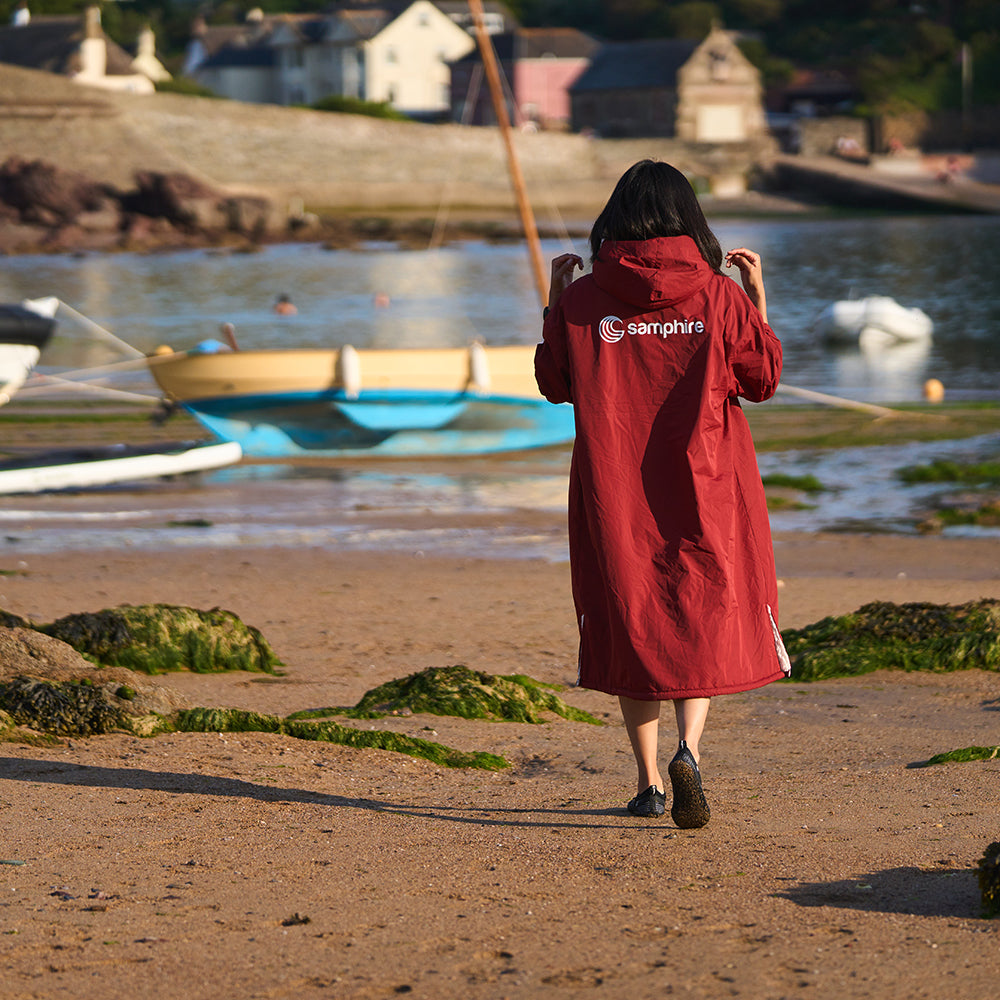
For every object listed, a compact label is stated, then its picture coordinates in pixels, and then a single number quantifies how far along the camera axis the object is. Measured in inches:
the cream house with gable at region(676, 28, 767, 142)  3481.8
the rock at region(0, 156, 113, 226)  2436.0
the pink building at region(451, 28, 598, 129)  3752.5
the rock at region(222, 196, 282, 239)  2444.6
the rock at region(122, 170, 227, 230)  2440.9
